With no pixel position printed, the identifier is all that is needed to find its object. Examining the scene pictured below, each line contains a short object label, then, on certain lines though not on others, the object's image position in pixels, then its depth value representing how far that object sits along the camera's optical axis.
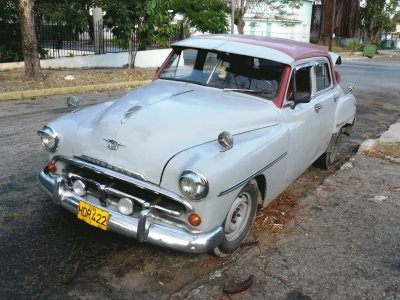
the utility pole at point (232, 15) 23.46
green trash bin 37.00
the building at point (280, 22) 36.88
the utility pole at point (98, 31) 17.17
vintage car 3.18
